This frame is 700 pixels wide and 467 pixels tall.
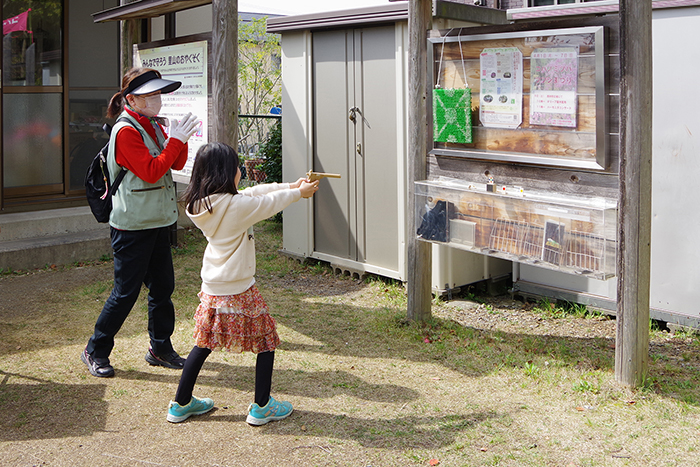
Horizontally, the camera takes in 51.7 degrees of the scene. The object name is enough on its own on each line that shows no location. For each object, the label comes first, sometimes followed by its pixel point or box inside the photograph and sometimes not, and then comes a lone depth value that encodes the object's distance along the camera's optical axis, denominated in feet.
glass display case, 13.43
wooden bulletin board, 13.38
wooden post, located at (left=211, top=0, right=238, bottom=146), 15.71
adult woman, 13.61
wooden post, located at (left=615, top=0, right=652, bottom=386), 12.57
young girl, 11.52
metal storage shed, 20.13
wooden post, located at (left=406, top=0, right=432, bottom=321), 16.67
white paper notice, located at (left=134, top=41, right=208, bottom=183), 17.30
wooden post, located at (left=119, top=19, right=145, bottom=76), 21.02
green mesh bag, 15.58
